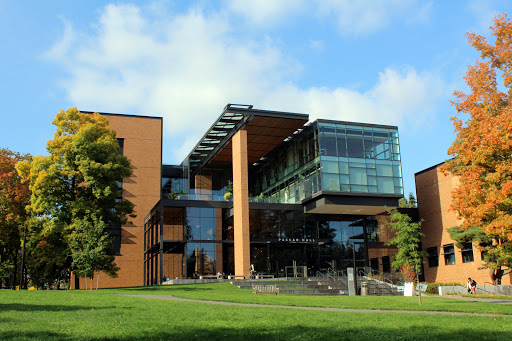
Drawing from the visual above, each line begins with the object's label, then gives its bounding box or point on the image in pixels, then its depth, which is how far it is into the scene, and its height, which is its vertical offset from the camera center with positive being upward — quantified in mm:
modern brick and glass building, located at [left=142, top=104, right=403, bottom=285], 44094 +4266
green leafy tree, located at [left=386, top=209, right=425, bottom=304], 36166 +586
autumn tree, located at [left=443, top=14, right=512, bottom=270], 18875 +4244
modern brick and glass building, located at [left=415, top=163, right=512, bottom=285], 41934 +843
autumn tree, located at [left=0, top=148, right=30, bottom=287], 39281 +5095
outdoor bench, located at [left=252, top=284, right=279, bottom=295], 30619 -2097
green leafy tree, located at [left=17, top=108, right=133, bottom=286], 34406 +5886
